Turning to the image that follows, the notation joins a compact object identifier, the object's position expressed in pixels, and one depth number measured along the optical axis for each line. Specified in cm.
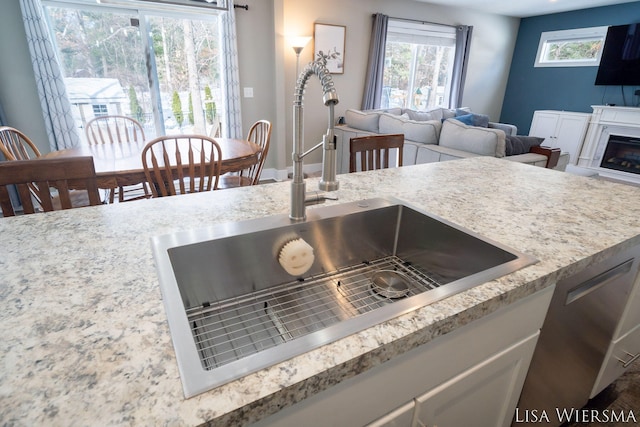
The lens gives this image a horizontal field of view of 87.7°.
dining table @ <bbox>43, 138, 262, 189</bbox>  200
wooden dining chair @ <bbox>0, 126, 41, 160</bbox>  227
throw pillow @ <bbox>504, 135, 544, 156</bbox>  331
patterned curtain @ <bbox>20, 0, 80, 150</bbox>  300
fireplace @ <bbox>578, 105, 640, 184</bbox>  490
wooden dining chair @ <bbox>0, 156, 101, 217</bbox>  113
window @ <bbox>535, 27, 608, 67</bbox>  536
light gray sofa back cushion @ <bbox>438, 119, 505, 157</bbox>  306
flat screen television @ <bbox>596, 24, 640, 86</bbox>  484
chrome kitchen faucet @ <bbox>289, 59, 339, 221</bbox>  80
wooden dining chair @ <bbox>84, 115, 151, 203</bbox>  300
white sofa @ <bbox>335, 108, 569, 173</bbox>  312
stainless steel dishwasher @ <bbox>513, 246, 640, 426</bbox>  95
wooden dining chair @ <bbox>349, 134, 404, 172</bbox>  181
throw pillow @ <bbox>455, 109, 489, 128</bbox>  515
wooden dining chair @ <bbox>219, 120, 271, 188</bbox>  264
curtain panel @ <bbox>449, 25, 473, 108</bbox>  564
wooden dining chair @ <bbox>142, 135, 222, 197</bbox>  194
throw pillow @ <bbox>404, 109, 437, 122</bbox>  522
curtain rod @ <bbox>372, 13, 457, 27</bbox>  502
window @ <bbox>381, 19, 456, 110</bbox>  531
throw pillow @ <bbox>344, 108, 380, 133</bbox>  420
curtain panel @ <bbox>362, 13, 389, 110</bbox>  481
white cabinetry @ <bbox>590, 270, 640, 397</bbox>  123
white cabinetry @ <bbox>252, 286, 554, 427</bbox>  57
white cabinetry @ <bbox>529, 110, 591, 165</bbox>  545
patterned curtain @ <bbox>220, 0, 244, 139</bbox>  377
